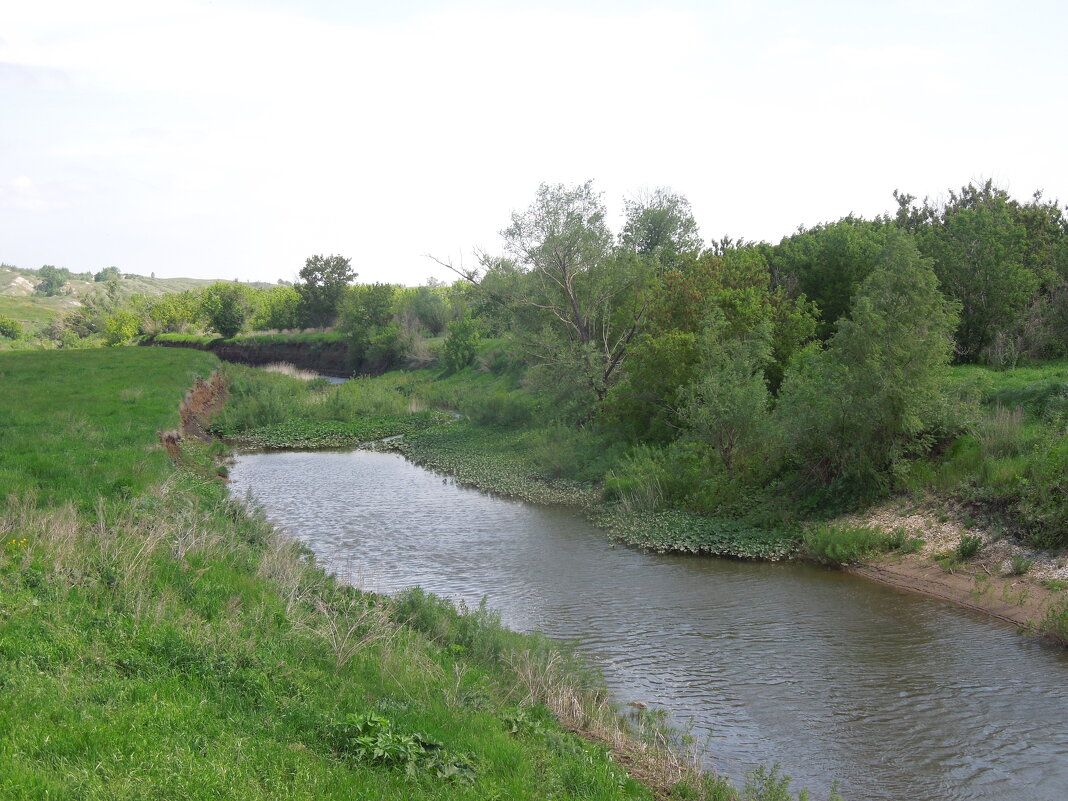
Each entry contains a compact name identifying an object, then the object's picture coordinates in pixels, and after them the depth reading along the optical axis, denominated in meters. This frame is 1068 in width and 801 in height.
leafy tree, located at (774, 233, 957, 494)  17.94
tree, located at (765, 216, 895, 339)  30.45
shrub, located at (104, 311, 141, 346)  97.25
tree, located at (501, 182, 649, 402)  30.50
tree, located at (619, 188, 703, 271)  52.59
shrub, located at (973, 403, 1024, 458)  17.58
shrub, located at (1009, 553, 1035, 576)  14.73
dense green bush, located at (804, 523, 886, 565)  17.02
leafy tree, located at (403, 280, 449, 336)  76.81
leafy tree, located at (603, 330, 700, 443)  25.28
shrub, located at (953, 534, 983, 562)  15.79
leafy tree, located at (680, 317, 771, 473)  20.95
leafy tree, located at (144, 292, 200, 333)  106.69
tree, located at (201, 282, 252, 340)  91.44
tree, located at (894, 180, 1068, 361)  26.64
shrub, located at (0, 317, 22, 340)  102.12
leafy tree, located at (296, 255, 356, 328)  91.19
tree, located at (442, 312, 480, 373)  57.09
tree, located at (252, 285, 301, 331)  95.12
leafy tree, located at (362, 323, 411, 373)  68.42
